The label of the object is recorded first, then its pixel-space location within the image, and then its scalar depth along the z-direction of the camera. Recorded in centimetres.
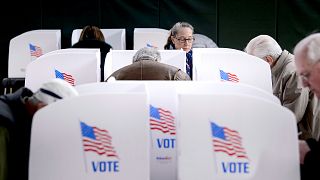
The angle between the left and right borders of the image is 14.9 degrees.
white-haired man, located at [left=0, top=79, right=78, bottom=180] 439
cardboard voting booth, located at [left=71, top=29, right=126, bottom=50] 1486
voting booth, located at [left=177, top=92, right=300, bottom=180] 421
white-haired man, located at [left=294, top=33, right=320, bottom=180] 438
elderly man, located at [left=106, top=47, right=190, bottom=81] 662
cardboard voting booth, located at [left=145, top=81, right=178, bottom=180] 481
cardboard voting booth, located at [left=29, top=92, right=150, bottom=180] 426
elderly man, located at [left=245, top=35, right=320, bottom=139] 673
